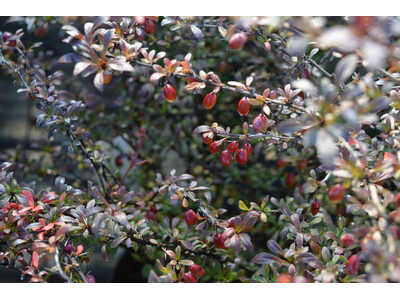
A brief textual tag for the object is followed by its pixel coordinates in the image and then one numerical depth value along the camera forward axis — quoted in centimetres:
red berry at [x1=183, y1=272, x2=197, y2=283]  50
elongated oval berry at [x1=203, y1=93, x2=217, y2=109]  52
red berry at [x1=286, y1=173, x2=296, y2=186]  61
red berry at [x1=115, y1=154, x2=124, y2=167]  64
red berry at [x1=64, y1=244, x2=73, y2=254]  49
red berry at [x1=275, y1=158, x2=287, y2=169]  62
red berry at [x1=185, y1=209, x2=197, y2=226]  51
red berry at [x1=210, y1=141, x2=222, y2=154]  51
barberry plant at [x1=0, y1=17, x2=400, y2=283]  45
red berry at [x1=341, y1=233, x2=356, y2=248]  47
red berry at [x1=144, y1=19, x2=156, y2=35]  52
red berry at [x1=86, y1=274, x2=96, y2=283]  49
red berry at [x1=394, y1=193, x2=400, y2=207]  44
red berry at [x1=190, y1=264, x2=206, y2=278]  51
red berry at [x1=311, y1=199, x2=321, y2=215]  53
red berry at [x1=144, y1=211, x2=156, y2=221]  56
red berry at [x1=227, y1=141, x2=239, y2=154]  51
